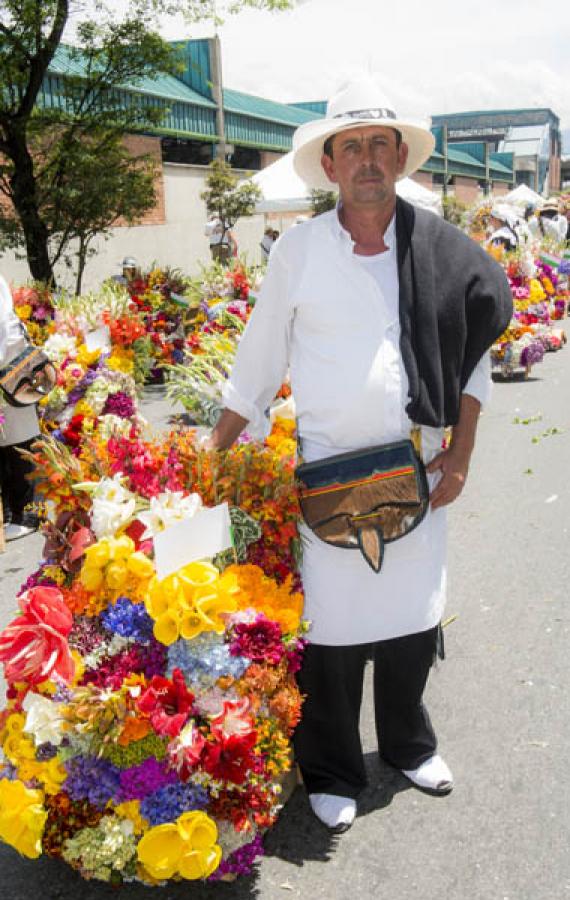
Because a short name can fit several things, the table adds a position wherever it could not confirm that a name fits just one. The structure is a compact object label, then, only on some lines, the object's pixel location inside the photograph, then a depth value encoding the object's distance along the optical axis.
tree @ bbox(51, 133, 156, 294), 11.29
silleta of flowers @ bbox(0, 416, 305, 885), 2.35
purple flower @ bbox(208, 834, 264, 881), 2.48
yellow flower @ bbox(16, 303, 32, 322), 7.02
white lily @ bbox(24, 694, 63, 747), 2.40
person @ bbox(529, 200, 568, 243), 15.83
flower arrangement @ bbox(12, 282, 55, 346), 6.90
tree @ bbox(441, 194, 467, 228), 30.57
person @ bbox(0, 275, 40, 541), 5.82
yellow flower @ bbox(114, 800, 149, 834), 2.39
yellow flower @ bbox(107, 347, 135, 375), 6.17
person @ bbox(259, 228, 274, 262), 14.93
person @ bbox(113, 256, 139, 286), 12.06
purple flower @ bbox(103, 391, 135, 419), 5.82
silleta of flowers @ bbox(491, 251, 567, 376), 10.46
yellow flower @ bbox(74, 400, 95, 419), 5.82
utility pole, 20.39
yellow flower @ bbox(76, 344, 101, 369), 6.08
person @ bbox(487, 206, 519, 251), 11.91
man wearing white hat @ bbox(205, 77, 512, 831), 2.66
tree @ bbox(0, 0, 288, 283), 10.34
